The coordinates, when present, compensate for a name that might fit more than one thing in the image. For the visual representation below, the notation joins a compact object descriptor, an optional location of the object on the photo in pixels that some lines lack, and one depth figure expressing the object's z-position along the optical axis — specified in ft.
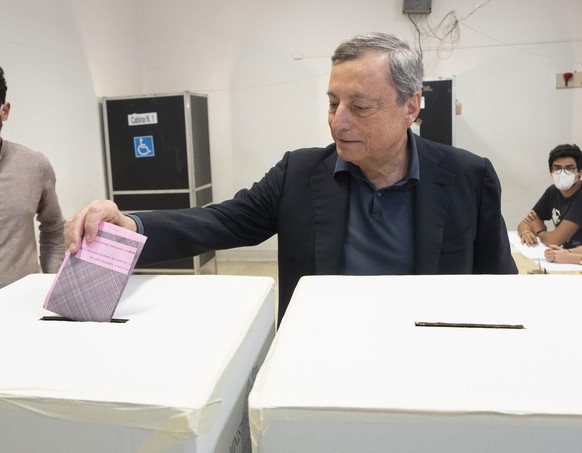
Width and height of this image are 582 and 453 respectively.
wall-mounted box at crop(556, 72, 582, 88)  14.90
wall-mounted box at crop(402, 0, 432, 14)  14.88
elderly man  3.90
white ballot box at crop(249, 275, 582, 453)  1.21
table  9.25
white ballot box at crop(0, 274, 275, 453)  1.29
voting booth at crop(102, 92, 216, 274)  13.84
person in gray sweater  5.73
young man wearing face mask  10.58
